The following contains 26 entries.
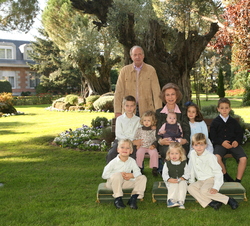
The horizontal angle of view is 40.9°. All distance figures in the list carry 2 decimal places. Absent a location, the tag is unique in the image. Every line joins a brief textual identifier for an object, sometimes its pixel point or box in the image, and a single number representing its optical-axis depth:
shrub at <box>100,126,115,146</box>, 8.63
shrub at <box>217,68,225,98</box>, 27.84
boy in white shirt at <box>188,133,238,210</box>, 4.23
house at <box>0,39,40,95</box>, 36.56
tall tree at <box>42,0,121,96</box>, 21.55
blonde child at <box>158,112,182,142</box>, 5.24
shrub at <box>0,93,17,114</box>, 19.35
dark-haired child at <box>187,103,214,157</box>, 5.26
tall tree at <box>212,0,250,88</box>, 13.73
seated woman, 5.22
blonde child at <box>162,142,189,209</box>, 4.34
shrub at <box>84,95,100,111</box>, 20.92
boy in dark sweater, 5.15
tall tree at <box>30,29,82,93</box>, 31.16
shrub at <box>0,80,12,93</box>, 31.48
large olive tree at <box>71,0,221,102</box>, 8.91
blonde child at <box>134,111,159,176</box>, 5.44
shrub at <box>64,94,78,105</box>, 22.83
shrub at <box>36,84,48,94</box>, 34.44
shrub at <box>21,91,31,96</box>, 35.59
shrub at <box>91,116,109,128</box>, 10.93
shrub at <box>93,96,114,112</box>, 19.38
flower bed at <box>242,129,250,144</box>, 8.55
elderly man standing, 5.97
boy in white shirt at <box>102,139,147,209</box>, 4.39
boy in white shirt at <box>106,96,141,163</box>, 5.44
